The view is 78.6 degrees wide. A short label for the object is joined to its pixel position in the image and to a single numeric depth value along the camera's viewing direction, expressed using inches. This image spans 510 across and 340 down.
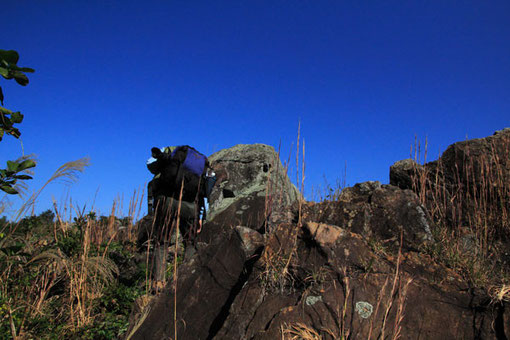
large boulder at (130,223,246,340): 95.8
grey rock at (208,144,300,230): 264.2
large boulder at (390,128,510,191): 185.7
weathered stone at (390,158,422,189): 222.2
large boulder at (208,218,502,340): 79.1
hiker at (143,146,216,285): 173.8
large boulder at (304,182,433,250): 119.6
